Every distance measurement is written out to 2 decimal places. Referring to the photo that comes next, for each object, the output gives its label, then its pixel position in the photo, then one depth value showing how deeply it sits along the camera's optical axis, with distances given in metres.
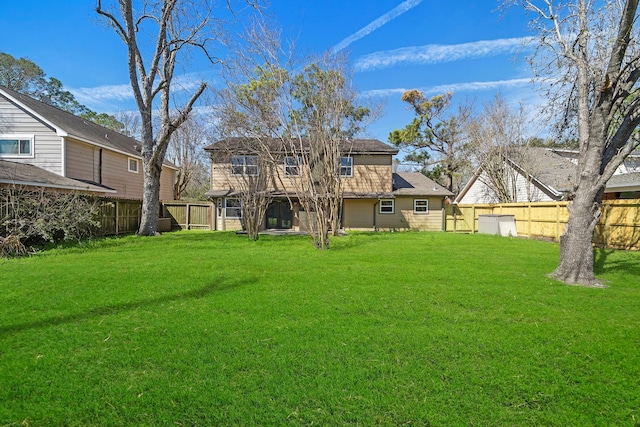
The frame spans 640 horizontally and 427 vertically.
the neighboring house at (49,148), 14.17
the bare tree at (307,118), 11.54
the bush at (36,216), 9.05
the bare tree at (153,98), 14.06
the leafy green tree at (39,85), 25.86
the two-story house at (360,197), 18.80
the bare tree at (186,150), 28.29
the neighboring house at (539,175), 18.31
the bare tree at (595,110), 6.52
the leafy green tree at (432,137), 28.17
